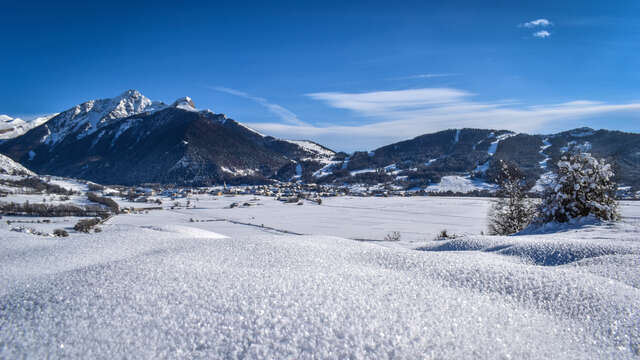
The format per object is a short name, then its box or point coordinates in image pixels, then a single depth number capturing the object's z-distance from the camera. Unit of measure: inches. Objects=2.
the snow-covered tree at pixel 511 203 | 650.8
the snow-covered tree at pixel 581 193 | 391.9
